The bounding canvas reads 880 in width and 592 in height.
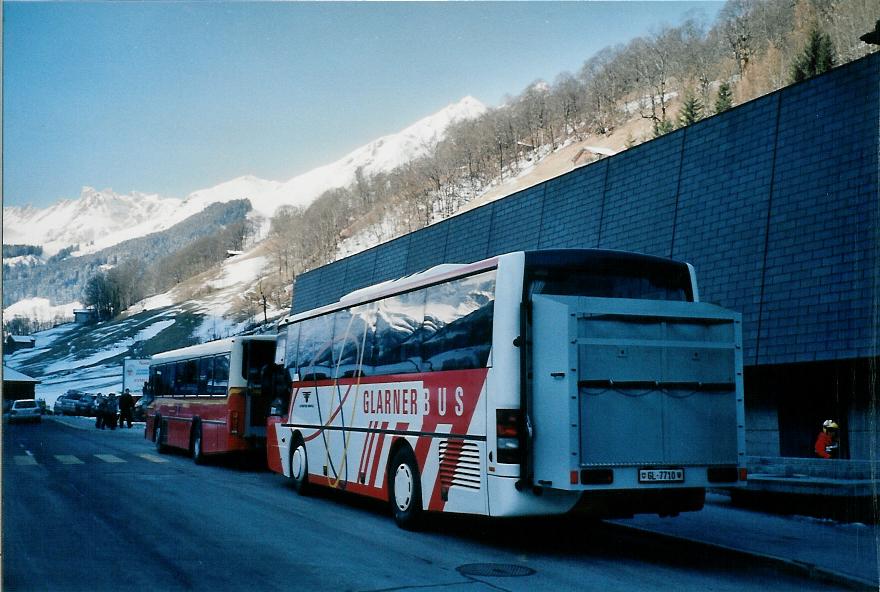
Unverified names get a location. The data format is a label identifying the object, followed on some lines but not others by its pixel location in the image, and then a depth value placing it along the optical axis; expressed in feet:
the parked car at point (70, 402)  241.14
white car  162.69
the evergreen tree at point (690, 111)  262.47
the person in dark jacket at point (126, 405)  150.51
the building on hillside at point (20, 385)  248.83
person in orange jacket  43.45
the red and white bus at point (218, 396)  63.41
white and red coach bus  28.35
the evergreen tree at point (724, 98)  237.25
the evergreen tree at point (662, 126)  263.70
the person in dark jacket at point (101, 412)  146.20
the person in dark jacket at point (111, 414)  144.36
